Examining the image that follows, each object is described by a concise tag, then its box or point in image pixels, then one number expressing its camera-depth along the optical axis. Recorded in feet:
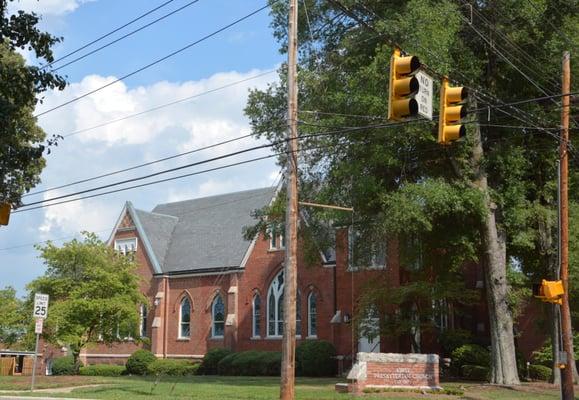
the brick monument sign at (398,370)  76.48
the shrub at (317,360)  122.31
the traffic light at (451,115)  40.09
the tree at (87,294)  113.39
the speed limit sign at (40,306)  78.57
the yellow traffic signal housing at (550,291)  59.93
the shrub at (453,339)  115.55
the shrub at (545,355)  108.37
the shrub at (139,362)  146.92
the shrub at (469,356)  107.76
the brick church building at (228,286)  127.13
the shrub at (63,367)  151.64
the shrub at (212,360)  139.23
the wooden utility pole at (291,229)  59.06
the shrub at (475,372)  101.32
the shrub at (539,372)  106.45
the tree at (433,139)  78.74
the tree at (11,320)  122.42
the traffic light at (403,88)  36.01
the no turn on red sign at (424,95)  39.48
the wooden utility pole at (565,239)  64.03
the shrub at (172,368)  140.05
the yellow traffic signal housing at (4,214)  55.42
